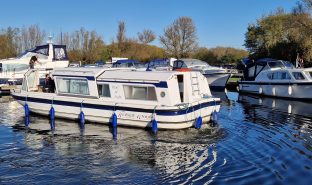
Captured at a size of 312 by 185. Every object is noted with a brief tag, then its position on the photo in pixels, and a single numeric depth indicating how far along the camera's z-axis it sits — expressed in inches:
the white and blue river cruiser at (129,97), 648.4
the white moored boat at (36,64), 1504.7
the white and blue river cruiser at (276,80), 1125.5
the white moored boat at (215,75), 1540.4
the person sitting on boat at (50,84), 813.9
